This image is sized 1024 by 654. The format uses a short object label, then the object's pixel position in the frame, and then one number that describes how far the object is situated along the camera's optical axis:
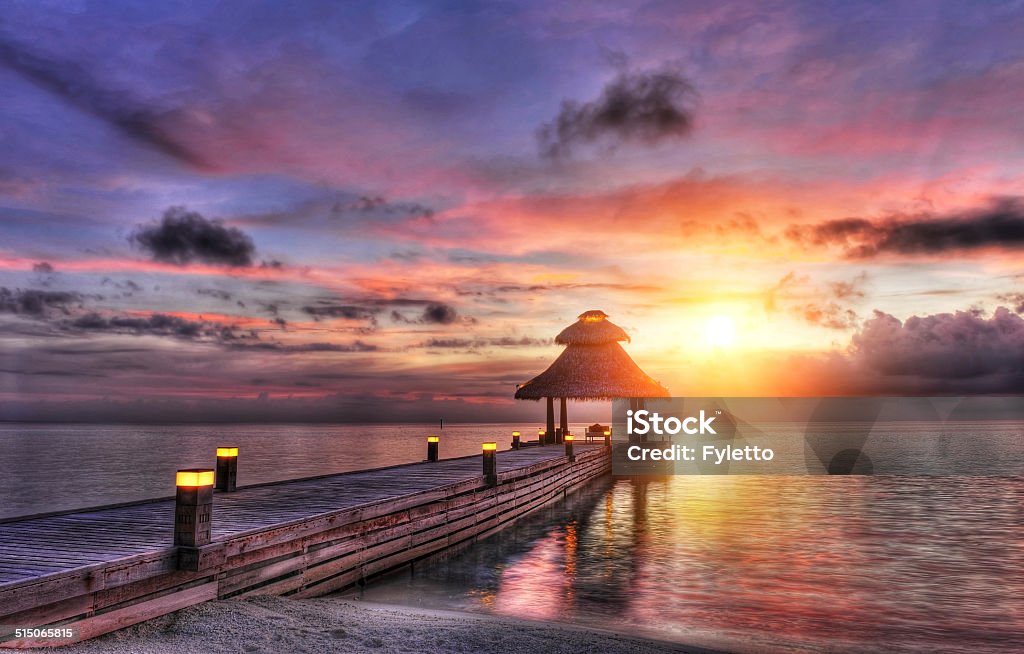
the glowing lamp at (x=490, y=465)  16.00
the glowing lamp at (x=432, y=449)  19.67
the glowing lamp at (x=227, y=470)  11.92
